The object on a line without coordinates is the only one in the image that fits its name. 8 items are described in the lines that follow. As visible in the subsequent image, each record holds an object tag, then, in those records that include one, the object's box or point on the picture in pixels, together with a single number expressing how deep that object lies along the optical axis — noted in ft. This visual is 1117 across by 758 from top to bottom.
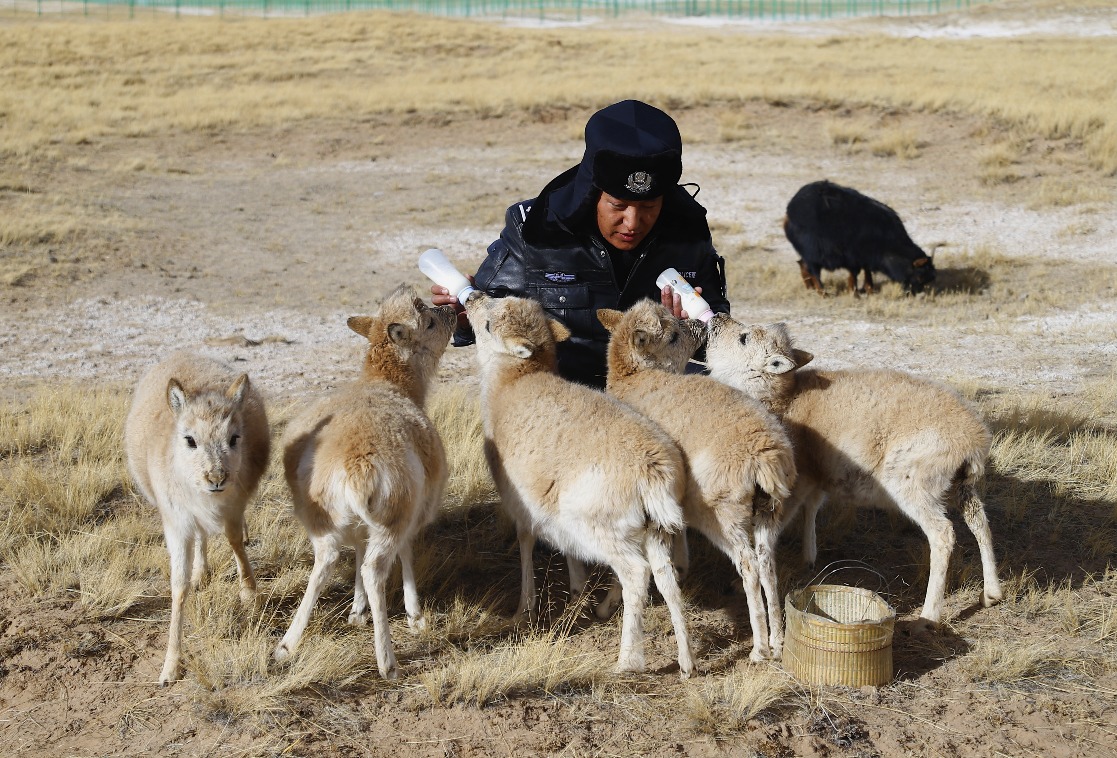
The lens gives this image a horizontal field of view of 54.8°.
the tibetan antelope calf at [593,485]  16.61
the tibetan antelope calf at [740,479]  17.01
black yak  46.50
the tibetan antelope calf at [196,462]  16.66
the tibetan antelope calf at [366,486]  16.46
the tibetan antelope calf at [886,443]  18.84
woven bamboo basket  16.19
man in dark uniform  22.06
